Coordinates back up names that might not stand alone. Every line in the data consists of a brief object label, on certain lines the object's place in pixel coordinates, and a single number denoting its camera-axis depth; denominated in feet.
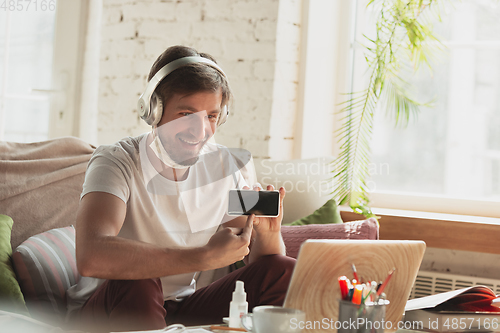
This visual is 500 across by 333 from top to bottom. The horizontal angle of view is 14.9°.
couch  14.20
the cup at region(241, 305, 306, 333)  12.17
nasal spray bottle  12.69
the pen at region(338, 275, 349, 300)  12.36
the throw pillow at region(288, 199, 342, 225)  16.22
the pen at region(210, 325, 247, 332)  12.60
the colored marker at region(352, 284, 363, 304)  12.31
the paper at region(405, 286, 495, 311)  13.18
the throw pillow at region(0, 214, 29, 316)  13.80
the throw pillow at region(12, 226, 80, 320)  14.16
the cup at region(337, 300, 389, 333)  12.20
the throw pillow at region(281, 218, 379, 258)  15.12
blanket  14.87
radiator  19.06
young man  13.22
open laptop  12.41
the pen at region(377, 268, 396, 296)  12.47
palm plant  19.16
